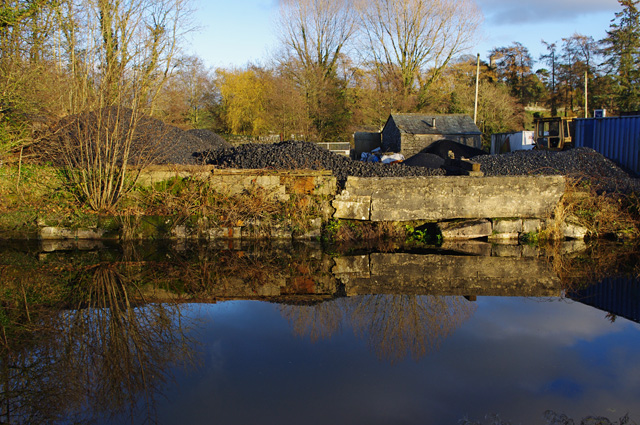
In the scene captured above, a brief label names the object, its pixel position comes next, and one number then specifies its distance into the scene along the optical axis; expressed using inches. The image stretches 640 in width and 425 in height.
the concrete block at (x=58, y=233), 351.9
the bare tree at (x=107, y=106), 358.0
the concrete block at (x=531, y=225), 374.6
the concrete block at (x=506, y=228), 373.1
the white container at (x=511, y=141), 1007.0
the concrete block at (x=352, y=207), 373.7
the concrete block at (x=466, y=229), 366.9
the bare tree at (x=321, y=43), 1552.7
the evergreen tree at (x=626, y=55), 1444.4
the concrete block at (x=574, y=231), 376.5
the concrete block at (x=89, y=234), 351.9
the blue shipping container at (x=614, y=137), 609.3
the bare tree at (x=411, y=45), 1502.2
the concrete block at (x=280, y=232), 366.9
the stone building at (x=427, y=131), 1053.2
